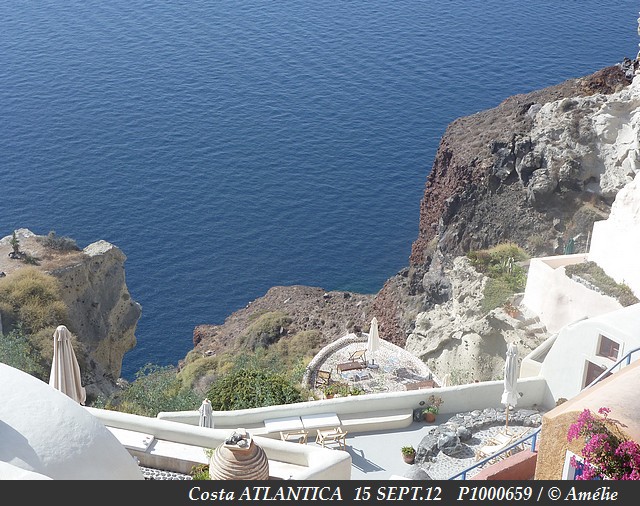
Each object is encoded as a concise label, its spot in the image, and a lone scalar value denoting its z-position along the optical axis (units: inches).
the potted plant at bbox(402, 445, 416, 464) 949.2
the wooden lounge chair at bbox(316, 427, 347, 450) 958.4
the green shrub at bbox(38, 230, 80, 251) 2206.0
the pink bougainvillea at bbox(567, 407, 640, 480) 557.9
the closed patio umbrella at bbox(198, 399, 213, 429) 933.2
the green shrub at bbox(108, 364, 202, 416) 1285.7
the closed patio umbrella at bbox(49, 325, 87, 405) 959.6
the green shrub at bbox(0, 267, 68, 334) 1834.4
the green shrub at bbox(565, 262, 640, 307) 1307.8
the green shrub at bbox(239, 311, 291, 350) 2375.2
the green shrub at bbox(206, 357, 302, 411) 1117.7
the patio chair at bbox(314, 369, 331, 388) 1507.5
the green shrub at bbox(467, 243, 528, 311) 1711.4
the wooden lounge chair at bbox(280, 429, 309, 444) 962.7
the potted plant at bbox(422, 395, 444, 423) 1023.0
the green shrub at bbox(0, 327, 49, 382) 1487.5
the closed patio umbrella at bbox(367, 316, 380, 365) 1535.4
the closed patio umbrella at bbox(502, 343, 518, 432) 962.7
